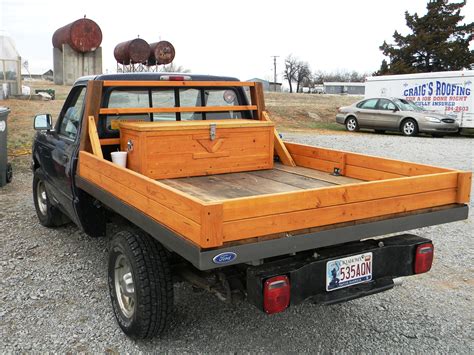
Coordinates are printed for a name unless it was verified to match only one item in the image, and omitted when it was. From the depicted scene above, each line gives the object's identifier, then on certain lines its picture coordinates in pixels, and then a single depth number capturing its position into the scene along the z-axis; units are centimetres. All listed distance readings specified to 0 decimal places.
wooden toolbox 385
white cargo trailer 1792
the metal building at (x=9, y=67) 2169
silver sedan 1731
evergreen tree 3309
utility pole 9326
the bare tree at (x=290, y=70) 8919
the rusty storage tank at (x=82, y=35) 3366
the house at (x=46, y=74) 6969
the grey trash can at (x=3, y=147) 779
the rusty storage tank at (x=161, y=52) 3319
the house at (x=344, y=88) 7690
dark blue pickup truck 260
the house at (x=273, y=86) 6976
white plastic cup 404
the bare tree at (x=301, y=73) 8850
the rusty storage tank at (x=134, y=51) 3194
